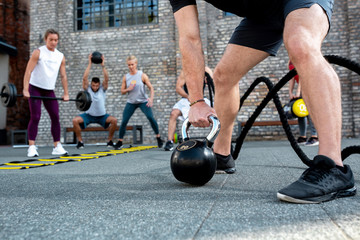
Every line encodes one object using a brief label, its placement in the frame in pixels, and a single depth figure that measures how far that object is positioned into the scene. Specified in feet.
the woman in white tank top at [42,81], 14.99
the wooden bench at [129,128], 29.83
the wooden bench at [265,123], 29.58
